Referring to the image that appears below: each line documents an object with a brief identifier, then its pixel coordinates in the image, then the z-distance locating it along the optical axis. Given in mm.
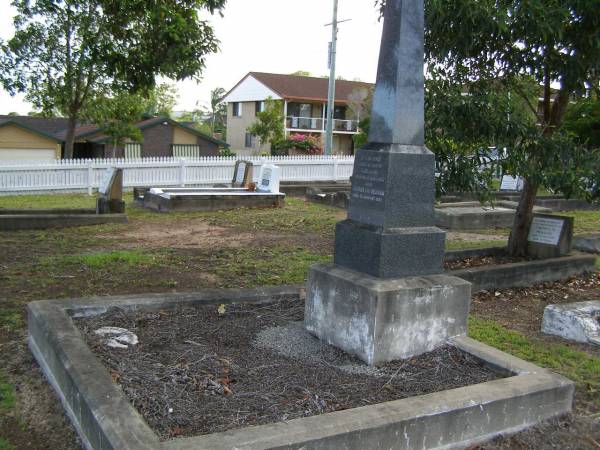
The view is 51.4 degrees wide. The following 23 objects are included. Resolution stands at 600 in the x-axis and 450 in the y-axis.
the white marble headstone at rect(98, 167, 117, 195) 13320
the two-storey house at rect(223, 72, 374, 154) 46094
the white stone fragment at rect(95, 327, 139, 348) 4707
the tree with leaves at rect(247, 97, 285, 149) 38625
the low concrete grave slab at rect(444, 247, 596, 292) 7652
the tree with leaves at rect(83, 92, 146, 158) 22766
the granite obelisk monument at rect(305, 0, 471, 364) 4645
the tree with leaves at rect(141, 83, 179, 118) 60438
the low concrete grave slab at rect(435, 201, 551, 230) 13344
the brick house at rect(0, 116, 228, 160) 33638
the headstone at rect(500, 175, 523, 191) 22656
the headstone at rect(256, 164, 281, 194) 16484
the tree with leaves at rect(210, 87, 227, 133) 74500
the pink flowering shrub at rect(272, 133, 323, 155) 36812
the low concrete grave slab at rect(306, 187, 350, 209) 16734
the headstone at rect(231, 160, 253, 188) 17328
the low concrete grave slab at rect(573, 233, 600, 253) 10789
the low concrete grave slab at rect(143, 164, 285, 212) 14914
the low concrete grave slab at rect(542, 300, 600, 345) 5883
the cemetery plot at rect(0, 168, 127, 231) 11438
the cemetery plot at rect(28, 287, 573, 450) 3248
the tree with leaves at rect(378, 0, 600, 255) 6805
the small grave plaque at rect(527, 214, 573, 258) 8742
